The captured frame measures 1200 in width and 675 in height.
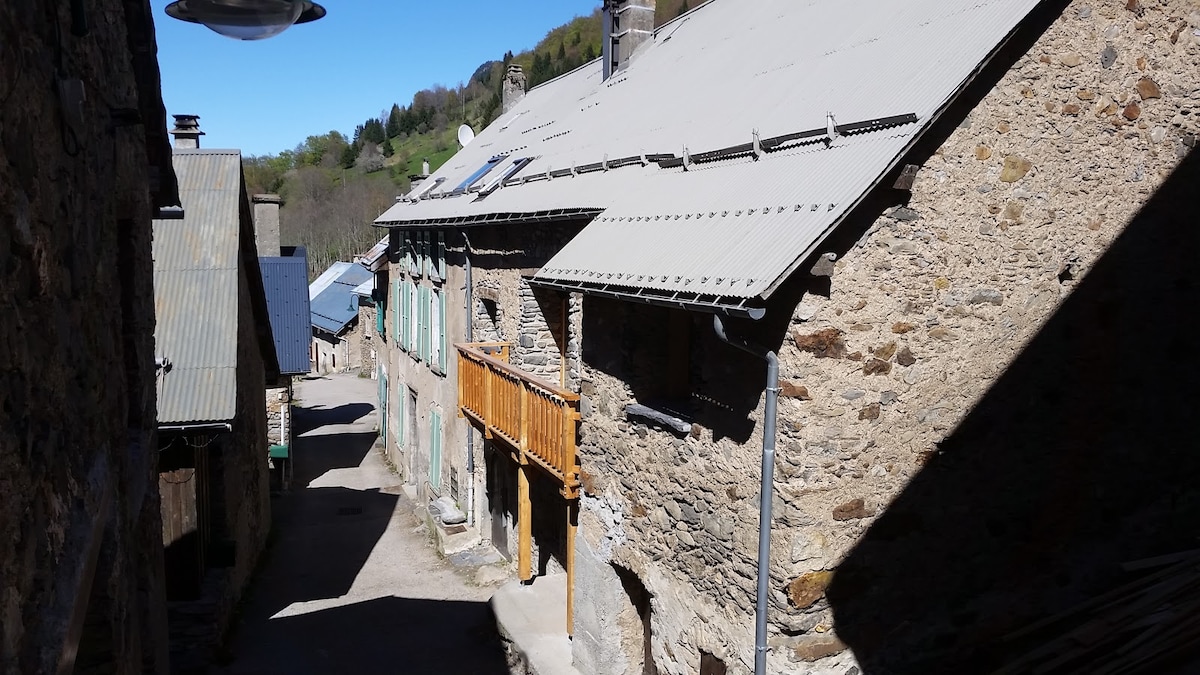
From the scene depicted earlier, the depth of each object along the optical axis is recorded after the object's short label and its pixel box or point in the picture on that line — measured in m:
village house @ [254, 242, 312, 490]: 17.36
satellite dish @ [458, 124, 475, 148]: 19.62
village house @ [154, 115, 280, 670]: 9.29
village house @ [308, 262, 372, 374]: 35.97
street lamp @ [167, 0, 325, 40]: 3.77
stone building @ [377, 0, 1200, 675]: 5.12
